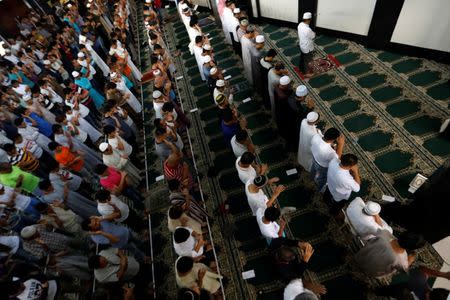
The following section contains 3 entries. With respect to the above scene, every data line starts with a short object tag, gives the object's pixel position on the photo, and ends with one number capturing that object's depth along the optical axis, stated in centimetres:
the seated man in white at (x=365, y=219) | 258
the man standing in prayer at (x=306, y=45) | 503
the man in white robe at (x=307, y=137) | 337
